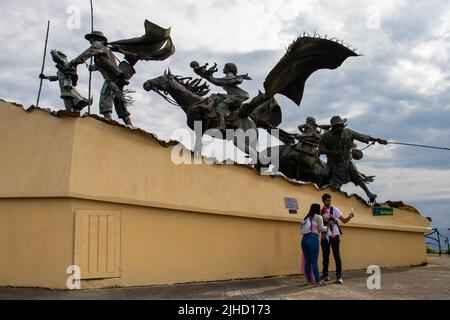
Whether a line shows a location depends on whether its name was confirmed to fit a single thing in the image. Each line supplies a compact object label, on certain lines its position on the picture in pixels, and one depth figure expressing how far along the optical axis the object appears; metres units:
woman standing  7.95
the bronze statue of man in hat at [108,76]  9.80
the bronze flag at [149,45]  10.59
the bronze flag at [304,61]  11.59
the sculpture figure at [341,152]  12.34
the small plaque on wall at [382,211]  12.28
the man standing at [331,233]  8.27
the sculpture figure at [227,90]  13.19
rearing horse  13.19
